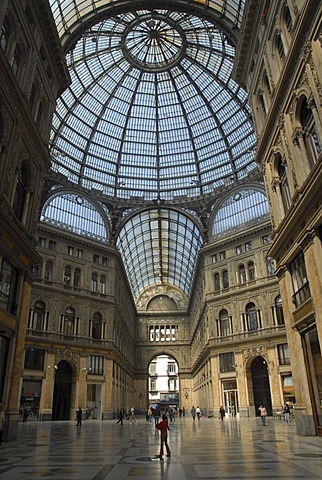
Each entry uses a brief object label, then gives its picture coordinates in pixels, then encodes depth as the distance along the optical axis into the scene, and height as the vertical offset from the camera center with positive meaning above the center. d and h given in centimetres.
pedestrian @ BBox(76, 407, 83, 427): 3192 -66
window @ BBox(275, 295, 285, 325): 4516 +1013
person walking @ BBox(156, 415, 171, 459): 1234 -67
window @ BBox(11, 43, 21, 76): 2052 +1747
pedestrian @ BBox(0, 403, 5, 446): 1567 -30
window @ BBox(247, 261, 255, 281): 4953 +1603
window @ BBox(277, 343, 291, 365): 4328 +514
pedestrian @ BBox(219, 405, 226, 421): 4116 -85
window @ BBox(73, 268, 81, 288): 4947 +1533
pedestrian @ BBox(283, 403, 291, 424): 2991 -93
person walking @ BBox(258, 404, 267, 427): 2795 -70
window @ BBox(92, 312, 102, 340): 4928 +917
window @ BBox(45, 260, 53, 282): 4662 +1554
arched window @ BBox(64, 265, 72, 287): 4841 +1564
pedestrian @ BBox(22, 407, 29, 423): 3782 -50
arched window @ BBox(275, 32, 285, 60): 2105 +1842
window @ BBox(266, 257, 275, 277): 4706 +1560
